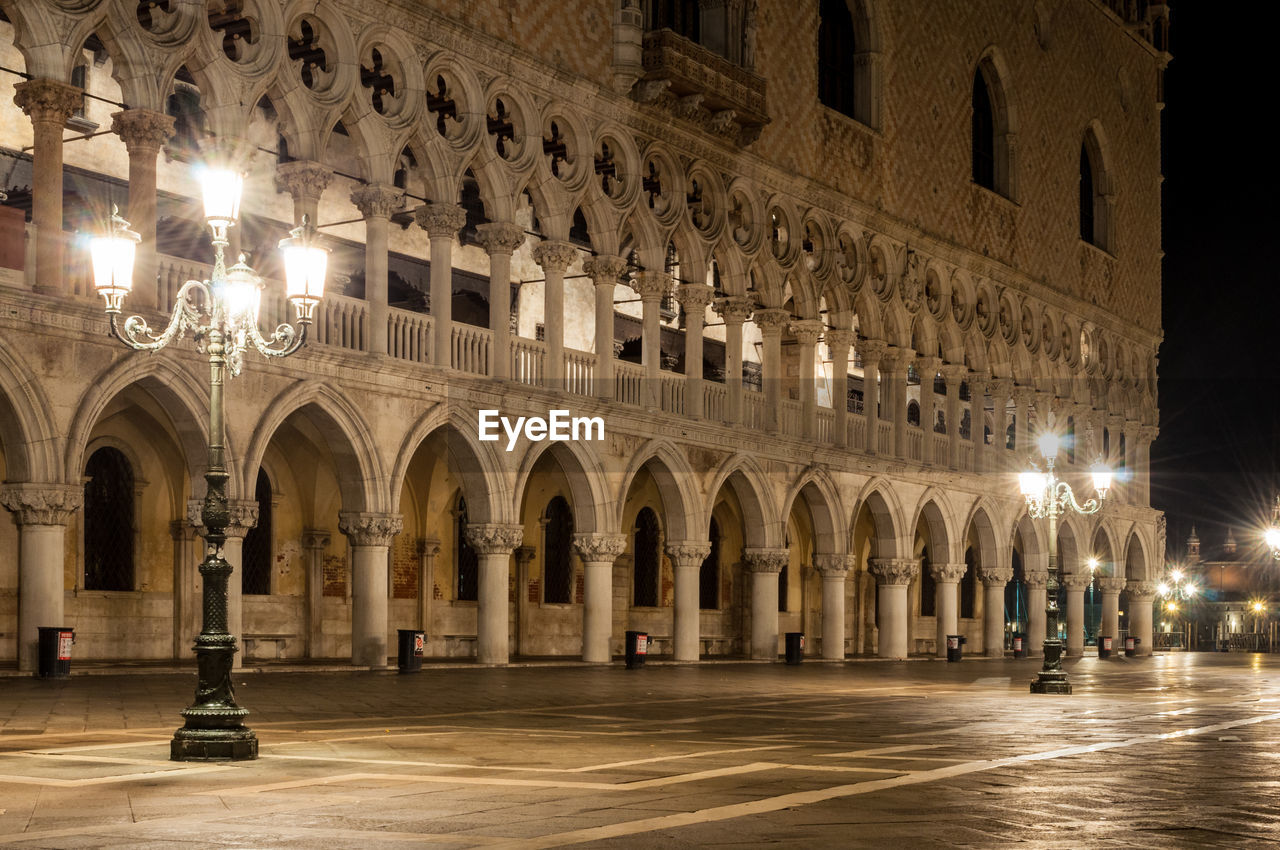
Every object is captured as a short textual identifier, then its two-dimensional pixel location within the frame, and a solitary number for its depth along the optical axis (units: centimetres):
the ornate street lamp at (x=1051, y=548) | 2205
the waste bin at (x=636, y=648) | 2712
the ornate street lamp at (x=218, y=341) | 1095
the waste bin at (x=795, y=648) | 3127
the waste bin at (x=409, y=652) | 2339
